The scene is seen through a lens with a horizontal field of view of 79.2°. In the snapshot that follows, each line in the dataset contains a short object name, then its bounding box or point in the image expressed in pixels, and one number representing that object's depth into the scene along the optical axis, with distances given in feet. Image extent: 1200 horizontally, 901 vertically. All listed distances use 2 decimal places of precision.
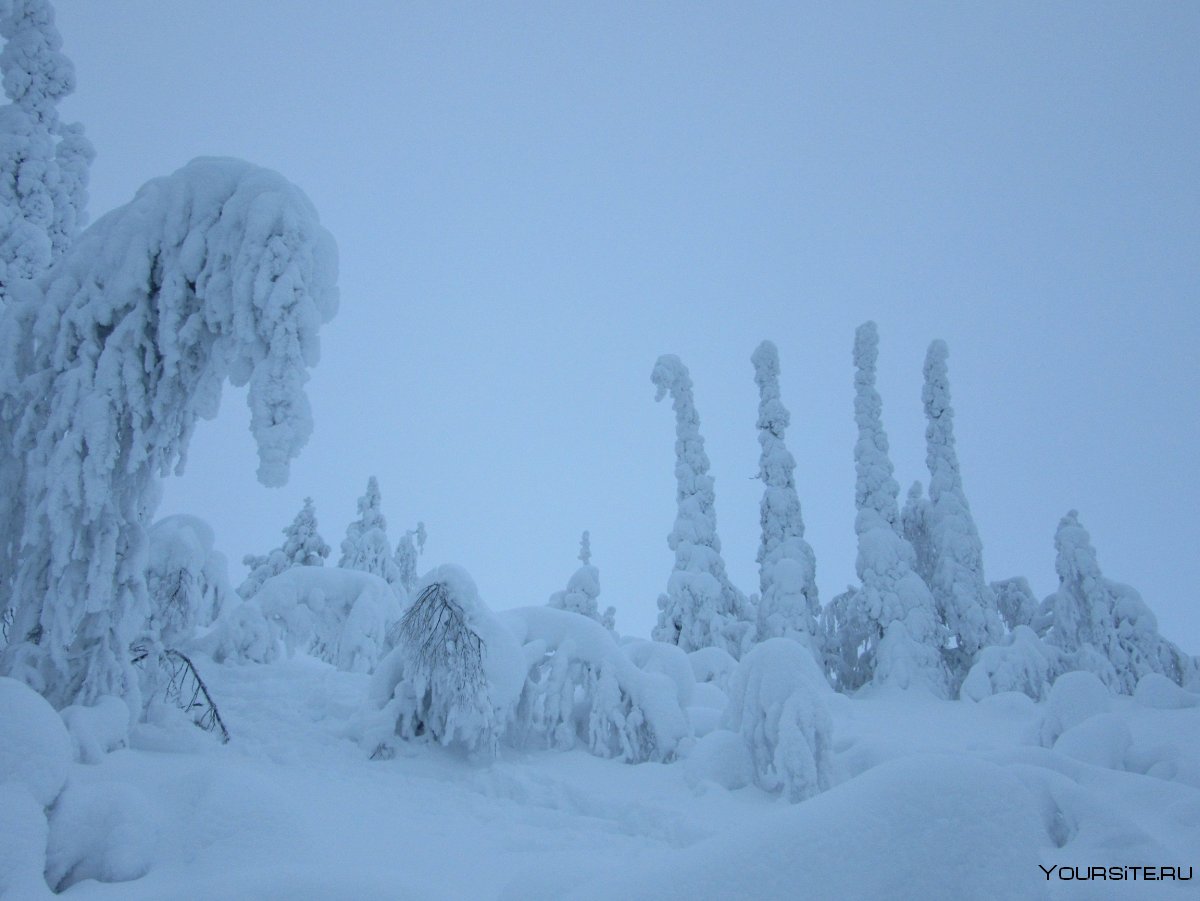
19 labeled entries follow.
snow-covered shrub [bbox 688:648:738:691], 60.37
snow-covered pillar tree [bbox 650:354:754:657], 77.97
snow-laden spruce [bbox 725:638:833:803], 28.14
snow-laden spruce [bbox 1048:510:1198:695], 67.46
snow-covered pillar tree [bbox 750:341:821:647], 77.41
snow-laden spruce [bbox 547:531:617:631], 70.85
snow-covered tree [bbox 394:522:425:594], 116.06
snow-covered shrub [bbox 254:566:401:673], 49.21
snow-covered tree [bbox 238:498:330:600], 92.73
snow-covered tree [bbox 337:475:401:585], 97.66
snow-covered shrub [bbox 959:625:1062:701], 63.52
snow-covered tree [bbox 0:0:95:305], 38.99
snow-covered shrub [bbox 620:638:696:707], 40.14
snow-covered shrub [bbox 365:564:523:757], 29.91
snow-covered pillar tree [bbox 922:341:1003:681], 76.69
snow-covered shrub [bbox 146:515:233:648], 35.81
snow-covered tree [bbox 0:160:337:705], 20.12
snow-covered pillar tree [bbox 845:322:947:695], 72.28
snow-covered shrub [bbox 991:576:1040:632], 88.94
